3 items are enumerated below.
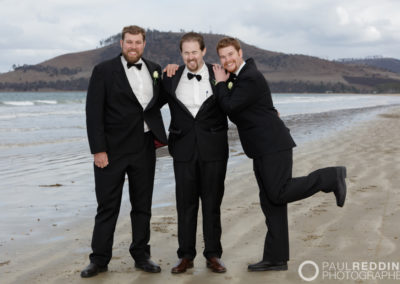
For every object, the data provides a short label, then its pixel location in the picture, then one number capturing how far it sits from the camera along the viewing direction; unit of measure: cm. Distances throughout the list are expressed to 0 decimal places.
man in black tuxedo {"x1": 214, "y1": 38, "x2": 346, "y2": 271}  375
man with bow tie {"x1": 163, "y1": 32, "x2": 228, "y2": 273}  389
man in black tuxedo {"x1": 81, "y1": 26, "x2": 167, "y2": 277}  390
